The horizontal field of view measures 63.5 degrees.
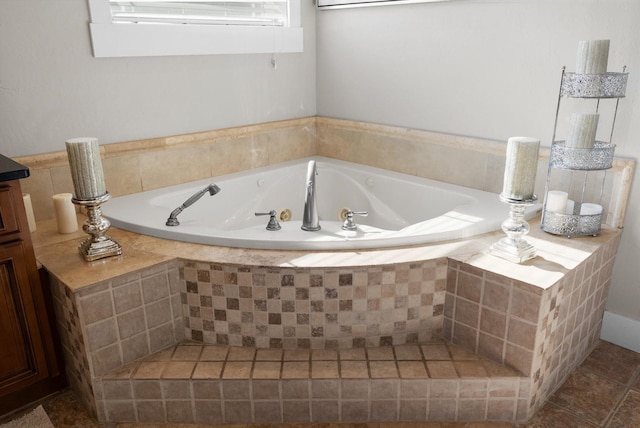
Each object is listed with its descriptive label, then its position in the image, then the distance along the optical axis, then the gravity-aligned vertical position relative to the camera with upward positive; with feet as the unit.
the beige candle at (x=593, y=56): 6.14 +0.05
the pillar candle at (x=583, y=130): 6.37 -0.83
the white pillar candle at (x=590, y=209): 6.63 -1.86
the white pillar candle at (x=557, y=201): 6.64 -1.75
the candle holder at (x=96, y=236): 5.90 -1.90
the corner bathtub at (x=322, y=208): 6.28 -2.05
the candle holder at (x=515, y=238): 5.86 -1.98
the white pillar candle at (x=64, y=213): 6.79 -1.87
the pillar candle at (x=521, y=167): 5.72 -1.13
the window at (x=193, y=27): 7.57 +0.60
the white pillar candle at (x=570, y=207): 6.70 -1.85
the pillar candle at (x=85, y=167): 5.76 -1.08
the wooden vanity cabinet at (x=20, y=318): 5.34 -2.63
